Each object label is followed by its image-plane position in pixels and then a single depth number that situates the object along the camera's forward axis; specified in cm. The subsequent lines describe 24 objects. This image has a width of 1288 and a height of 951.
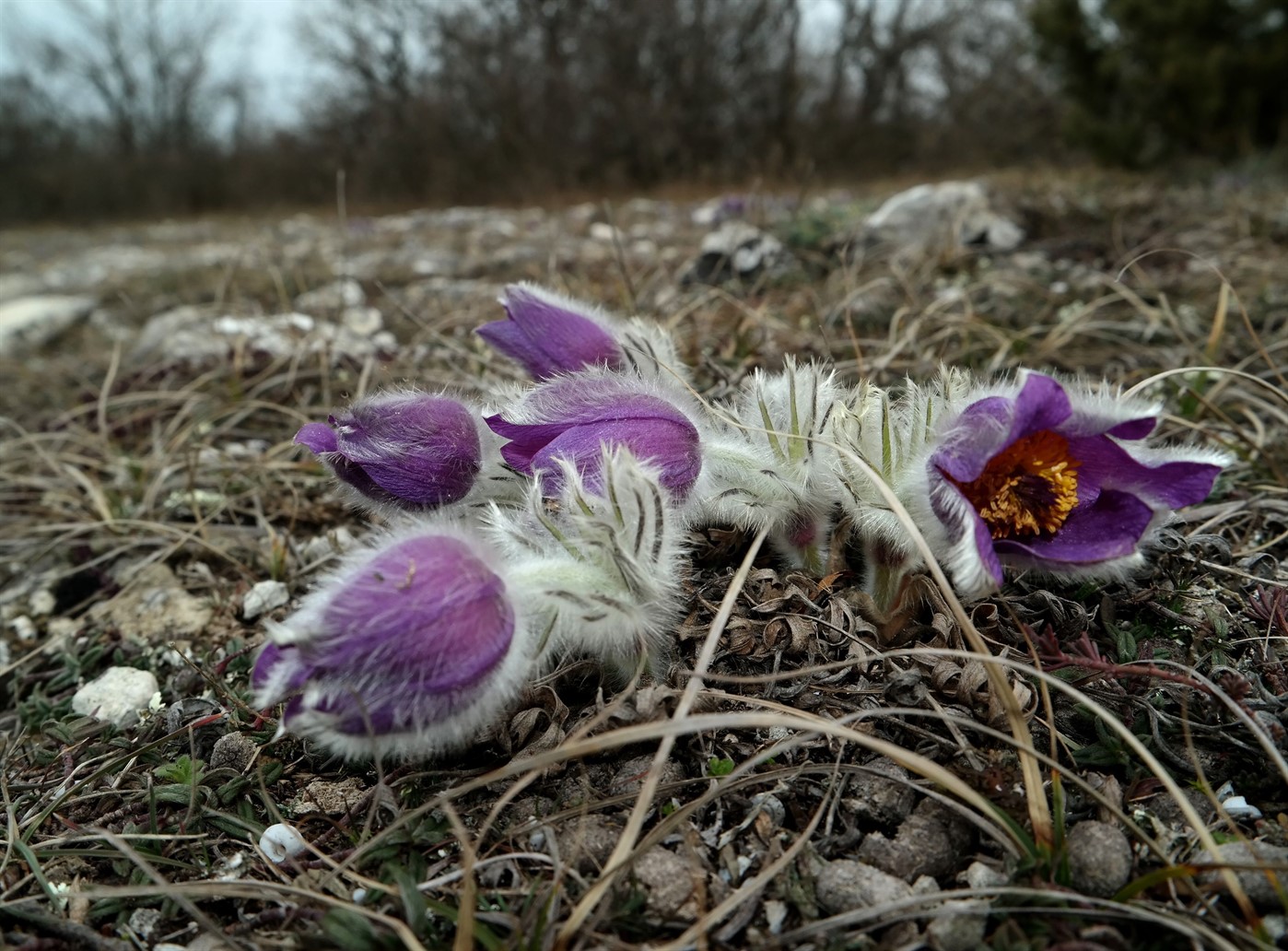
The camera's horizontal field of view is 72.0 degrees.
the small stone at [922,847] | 13
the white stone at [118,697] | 19
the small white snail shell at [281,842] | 15
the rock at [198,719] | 18
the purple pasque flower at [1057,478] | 14
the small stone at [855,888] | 13
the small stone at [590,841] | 14
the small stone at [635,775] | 15
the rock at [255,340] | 36
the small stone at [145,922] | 14
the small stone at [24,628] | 24
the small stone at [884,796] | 14
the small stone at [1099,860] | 13
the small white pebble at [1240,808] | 14
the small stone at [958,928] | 12
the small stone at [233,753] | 17
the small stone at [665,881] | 13
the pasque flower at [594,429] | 15
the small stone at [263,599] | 22
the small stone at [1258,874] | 12
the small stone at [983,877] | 13
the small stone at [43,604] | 25
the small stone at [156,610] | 22
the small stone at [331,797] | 15
